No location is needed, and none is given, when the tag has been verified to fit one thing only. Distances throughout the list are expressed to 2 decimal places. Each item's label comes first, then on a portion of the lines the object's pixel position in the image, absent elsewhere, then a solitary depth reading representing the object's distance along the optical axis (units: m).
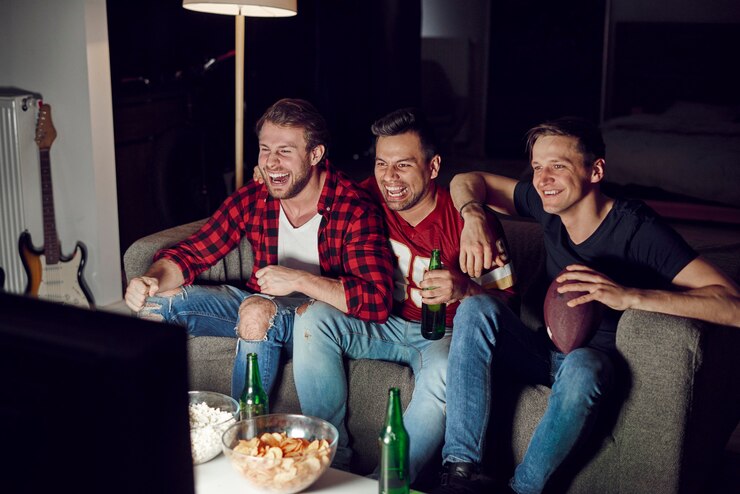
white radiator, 3.64
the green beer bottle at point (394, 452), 1.59
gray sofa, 1.94
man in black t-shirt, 1.95
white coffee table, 1.65
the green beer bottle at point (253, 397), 1.94
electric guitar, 3.69
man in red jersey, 2.10
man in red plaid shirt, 2.28
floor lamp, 2.90
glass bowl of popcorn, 1.75
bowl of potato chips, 1.59
